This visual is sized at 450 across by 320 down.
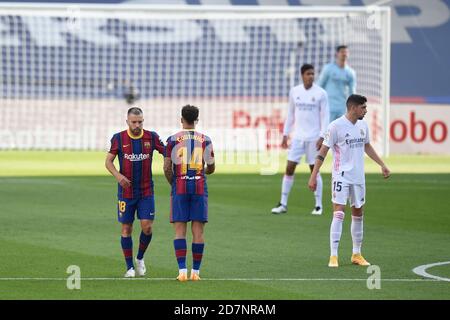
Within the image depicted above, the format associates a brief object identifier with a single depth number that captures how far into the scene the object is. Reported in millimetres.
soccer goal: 35438
